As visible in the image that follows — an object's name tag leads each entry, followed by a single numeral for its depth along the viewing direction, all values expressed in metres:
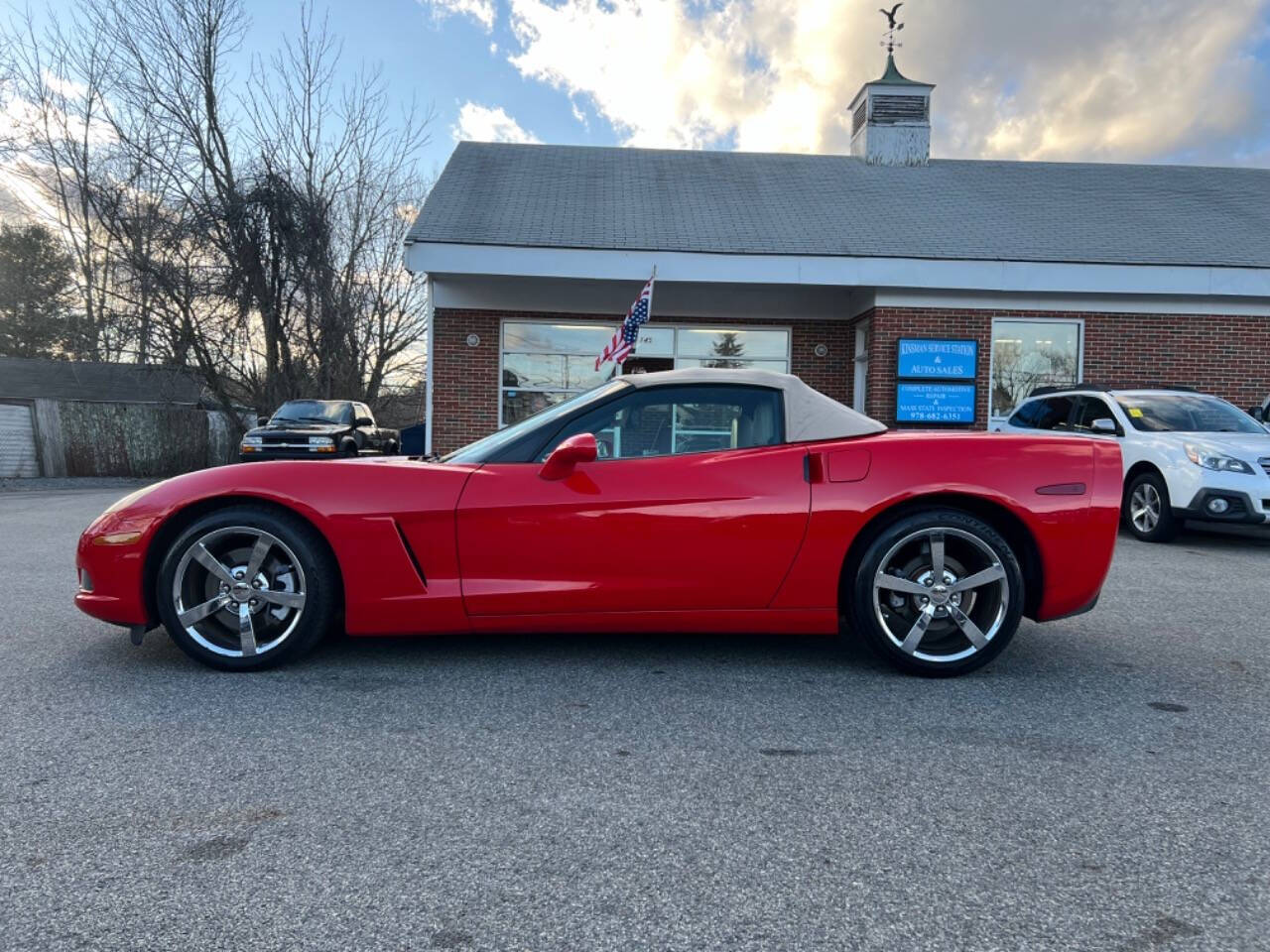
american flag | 9.23
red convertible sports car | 3.36
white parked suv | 7.08
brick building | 12.05
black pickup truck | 14.15
